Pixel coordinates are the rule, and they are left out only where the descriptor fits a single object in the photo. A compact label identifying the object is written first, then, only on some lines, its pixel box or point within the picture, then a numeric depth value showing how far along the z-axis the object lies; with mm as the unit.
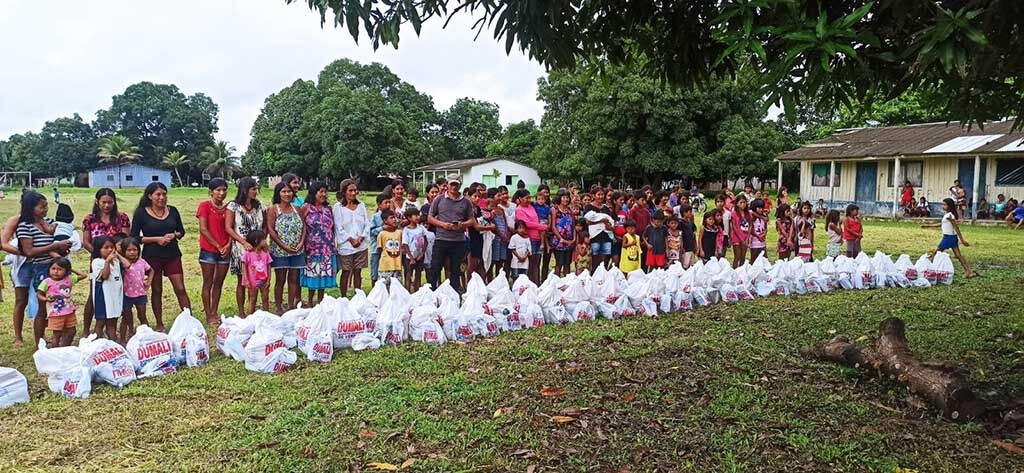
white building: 48916
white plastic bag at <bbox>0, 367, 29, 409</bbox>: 4625
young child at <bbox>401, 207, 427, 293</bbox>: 8508
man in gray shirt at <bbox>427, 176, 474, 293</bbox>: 8234
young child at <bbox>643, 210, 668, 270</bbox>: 9523
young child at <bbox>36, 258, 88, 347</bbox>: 5809
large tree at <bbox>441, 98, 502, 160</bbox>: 61969
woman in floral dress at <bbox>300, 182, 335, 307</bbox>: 7652
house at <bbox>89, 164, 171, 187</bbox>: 67938
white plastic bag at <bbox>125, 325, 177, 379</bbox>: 5211
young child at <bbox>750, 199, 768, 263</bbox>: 10492
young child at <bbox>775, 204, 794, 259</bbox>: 10875
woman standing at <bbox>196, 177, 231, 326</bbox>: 7090
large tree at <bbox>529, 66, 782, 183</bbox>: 32062
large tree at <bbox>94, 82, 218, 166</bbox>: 75938
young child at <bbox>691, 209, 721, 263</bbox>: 10367
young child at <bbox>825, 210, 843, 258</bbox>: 10789
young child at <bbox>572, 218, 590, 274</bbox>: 9703
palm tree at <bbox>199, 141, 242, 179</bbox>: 70312
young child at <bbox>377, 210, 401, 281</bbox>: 8352
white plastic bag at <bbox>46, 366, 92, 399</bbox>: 4812
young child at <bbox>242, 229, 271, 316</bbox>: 7102
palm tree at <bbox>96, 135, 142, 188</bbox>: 68312
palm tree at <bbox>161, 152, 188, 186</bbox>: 69812
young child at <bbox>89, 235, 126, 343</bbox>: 6051
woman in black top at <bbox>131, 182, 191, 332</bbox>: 6695
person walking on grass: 10758
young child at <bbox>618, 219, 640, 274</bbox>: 9195
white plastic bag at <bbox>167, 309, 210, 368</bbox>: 5527
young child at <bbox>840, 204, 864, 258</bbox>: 10727
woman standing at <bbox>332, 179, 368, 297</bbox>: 8094
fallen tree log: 4398
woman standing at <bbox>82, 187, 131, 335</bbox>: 6527
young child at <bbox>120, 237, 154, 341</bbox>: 6215
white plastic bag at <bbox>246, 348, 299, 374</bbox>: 5363
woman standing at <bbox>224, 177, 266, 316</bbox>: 7121
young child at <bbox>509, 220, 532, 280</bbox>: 8906
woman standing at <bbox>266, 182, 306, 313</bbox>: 7355
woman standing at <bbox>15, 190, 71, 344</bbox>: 6133
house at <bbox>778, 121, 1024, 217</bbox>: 23545
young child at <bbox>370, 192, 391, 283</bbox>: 8789
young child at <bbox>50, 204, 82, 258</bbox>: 6453
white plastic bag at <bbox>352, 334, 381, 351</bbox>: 5987
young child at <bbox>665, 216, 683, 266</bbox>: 9594
